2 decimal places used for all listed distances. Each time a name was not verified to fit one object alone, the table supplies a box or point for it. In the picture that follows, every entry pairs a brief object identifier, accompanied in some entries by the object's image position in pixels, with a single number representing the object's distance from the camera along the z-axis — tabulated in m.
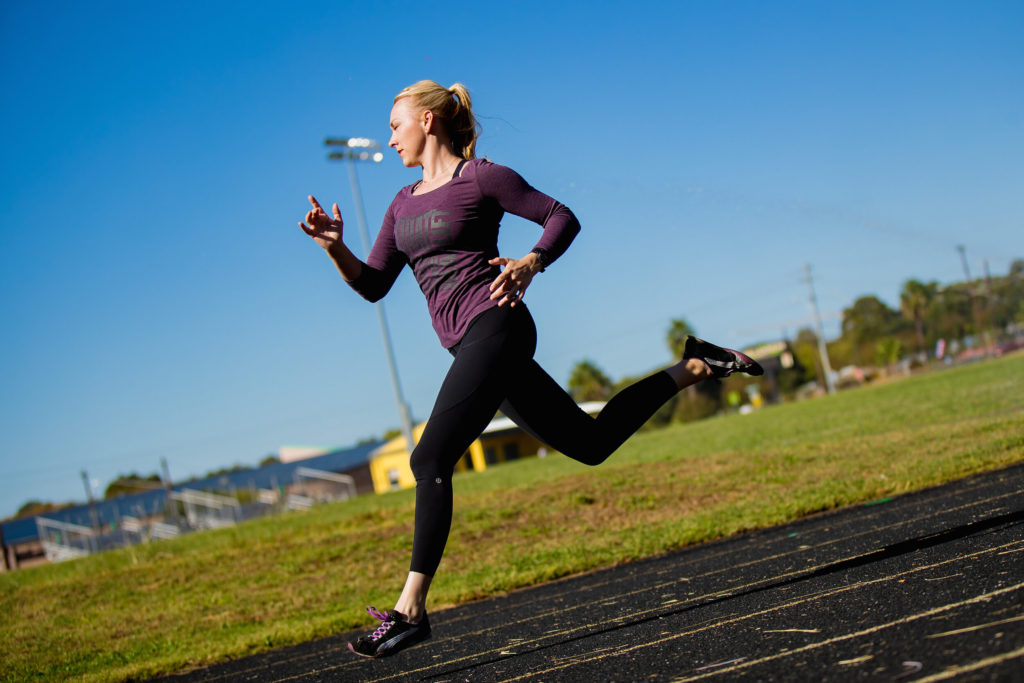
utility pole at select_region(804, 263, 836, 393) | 68.67
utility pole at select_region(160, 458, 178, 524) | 33.49
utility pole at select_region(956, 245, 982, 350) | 87.26
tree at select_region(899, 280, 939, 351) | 101.39
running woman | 3.27
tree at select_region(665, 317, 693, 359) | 106.56
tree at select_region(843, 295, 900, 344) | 100.31
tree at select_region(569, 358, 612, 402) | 109.74
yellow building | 57.59
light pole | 32.10
